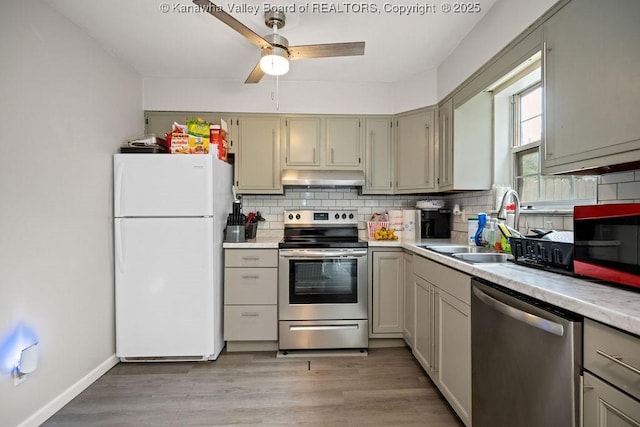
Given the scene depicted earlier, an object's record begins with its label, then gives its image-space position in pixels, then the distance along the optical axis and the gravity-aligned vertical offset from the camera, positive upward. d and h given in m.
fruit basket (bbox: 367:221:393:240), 3.18 -0.13
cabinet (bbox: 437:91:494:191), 2.61 +0.55
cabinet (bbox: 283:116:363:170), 3.17 +0.71
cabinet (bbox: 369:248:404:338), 2.79 -0.70
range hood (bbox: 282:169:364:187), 3.00 +0.33
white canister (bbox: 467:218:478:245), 2.53 -0.13
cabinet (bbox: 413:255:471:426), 1.66 -0.71
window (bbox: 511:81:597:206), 1.87 +0.33
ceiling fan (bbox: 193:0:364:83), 1.94 +1.03
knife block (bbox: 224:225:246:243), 2.78 -0.18
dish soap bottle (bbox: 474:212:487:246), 2.42 -0.11
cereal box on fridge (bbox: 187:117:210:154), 2.66 +0.66
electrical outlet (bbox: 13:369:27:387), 1.68 -0.89
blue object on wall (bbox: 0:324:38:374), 1.63 -0.71
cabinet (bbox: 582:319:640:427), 0.80 -0.45
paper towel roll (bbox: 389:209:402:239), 3.21 -0.09
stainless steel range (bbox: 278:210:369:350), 2.70 -0.71
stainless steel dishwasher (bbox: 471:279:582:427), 0.99 -0.55
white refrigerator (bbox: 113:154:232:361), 2.47 -0.32
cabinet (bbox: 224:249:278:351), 2.73 -0.73
